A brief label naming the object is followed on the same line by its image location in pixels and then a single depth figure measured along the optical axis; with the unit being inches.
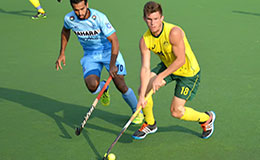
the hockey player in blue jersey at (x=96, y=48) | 325.7
